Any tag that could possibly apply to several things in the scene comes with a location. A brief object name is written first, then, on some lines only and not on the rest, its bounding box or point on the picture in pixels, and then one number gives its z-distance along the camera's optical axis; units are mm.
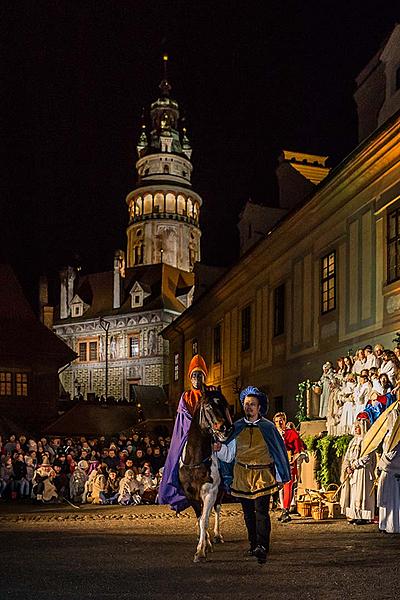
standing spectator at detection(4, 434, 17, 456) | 26547
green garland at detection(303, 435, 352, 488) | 15562
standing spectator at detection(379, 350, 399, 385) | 15250
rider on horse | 10922
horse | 9797
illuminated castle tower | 82688
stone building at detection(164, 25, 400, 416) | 19250
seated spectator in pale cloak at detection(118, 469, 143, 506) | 21375
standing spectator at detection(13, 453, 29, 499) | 24250
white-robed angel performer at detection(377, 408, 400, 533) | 11055
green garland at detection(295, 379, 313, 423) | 21161
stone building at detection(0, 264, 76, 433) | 41688
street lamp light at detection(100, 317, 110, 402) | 72000
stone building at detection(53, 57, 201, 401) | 70875
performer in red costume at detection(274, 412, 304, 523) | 15562
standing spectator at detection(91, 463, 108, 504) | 22473
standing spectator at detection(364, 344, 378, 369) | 16750
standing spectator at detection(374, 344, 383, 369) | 16284
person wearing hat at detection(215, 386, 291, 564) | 9203
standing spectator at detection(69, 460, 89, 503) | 23344
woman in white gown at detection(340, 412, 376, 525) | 13438
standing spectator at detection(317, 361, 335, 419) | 19402
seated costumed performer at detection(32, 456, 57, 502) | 22688
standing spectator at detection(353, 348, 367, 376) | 16859
